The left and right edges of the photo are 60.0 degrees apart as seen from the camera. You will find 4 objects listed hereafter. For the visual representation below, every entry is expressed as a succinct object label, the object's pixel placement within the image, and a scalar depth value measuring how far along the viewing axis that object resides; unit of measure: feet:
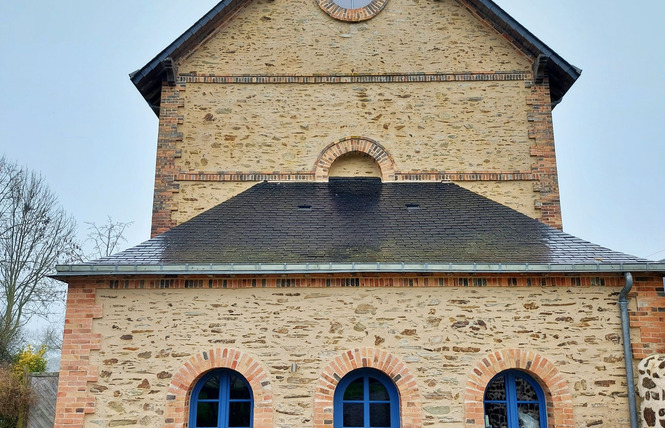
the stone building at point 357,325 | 24.09
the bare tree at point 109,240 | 83.30
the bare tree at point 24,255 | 65.51
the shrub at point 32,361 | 47.94
